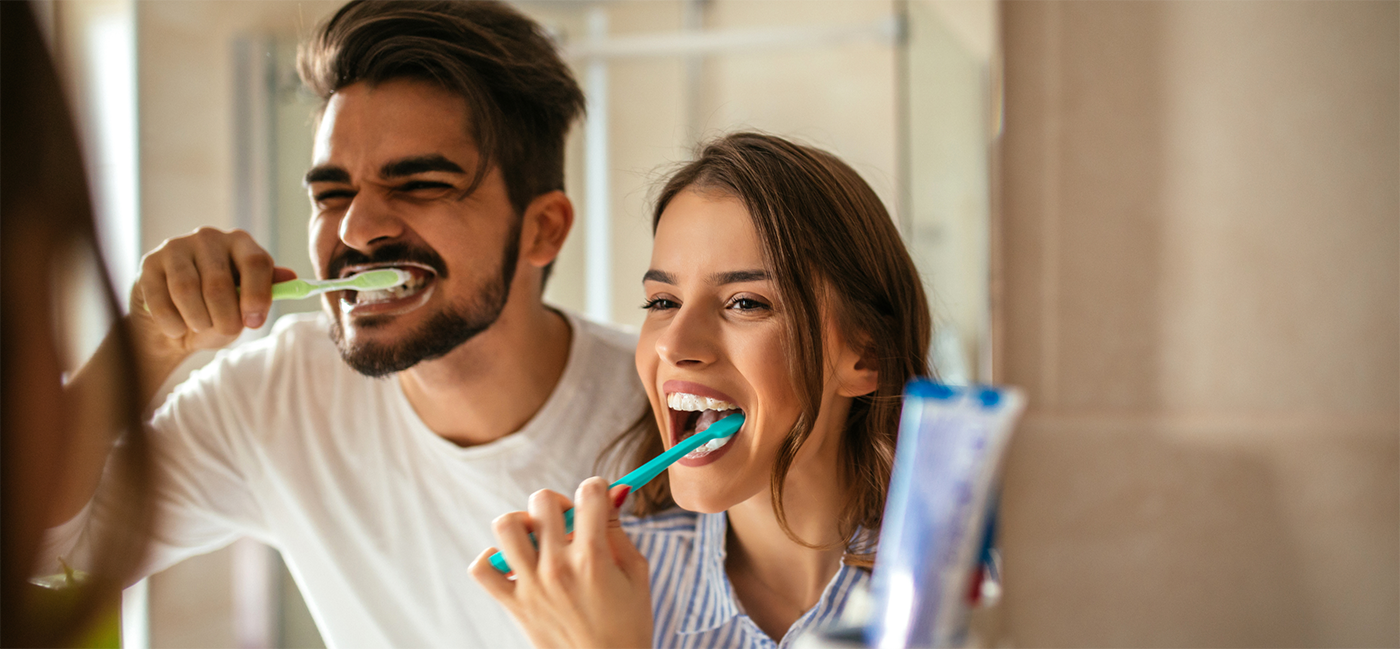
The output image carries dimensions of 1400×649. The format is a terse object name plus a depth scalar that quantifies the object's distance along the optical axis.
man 0.60
